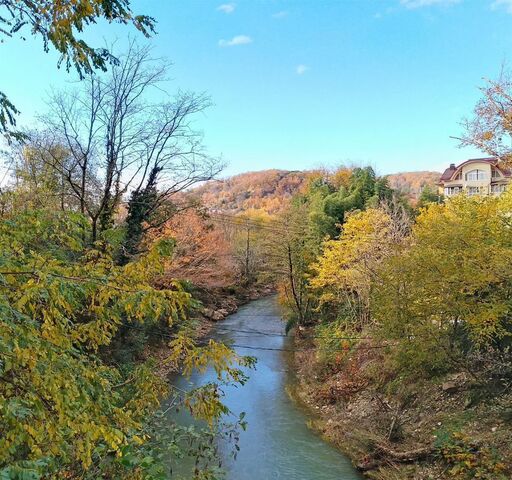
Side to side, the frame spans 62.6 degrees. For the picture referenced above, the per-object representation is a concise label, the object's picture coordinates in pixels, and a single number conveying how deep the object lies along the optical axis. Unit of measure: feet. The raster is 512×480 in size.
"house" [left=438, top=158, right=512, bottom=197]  119.74
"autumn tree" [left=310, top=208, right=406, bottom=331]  51.60
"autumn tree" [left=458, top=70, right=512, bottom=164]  27.43
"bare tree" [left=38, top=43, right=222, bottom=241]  39.29
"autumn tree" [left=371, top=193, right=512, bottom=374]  26.43
